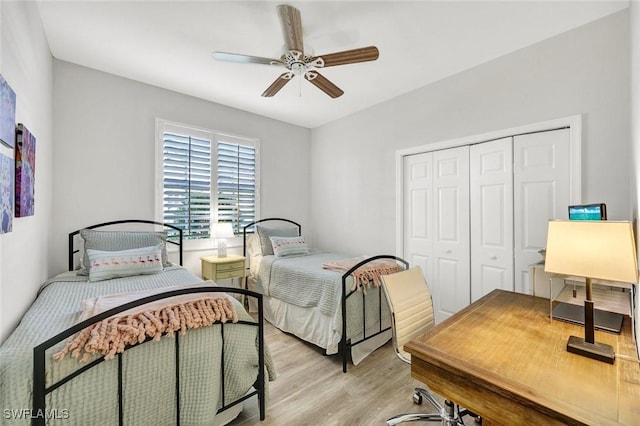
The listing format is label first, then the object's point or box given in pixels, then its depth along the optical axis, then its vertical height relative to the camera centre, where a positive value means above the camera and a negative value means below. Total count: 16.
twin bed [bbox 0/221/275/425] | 1.12 -0.68
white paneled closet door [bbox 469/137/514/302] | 2.66 +0.00
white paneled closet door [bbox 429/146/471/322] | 2.98 -0.19
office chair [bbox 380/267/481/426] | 1.65 -0.66
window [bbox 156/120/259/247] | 3.37 +0.46
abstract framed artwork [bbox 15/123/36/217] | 1.59 +0.25
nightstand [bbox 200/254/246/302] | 3.27 -0.63
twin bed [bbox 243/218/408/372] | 2.45 -0.82
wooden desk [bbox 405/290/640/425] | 0.85 -0.56
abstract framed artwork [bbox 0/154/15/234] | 1.31 +0.09
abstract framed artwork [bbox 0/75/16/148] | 1.29 +0.48
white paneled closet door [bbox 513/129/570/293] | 2.36 +0.23
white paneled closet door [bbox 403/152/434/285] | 3.29 +0.05
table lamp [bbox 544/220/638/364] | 1.01 -0.15
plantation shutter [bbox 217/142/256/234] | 3.79 +0.42
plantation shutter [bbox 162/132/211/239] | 3.37 +0.38
